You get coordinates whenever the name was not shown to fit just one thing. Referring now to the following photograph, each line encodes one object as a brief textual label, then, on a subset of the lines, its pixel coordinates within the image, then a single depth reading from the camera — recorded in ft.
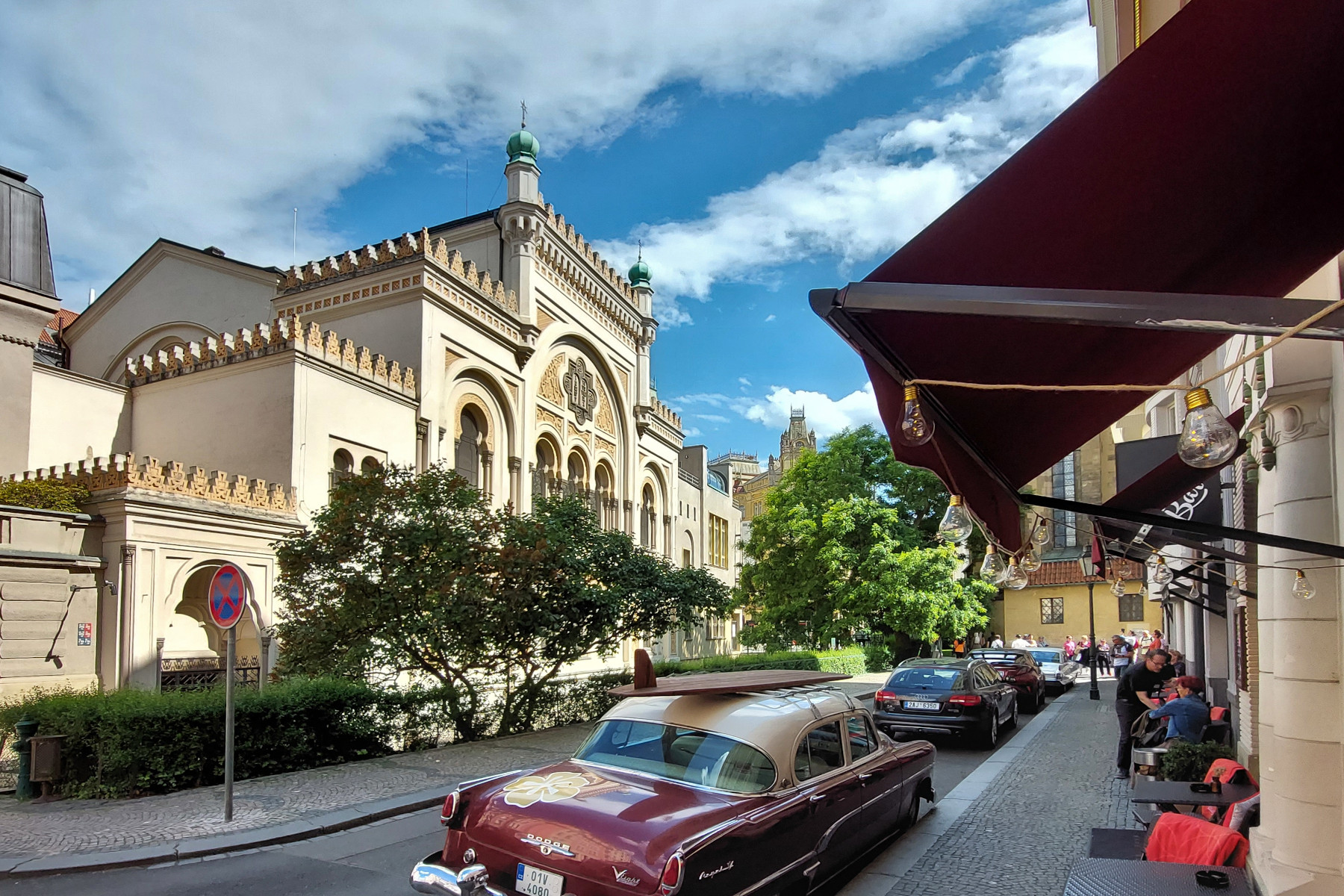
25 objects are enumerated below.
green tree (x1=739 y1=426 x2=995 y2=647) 101.65
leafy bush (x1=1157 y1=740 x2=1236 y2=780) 25.13
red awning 7.99
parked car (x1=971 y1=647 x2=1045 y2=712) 64.34
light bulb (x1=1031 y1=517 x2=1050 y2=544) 18.97
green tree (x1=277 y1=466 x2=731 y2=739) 47.01
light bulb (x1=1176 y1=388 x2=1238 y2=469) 9.15
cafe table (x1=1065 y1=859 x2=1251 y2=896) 12.96
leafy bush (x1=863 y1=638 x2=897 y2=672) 110.22
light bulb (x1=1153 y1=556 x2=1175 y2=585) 35.35
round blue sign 28.84
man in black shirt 36.24
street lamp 59.08
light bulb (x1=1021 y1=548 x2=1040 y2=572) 18.81
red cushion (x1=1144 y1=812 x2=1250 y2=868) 16.55
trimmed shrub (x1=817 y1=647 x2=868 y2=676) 95.09
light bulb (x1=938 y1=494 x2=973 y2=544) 14.62
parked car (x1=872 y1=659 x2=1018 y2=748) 44.62
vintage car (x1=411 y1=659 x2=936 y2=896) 15.61
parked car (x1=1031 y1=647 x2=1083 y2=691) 82.25
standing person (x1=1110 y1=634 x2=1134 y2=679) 105.70
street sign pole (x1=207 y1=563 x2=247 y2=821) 28.76
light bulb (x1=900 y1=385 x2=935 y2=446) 9.78
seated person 29.32
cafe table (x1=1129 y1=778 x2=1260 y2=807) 19.51
